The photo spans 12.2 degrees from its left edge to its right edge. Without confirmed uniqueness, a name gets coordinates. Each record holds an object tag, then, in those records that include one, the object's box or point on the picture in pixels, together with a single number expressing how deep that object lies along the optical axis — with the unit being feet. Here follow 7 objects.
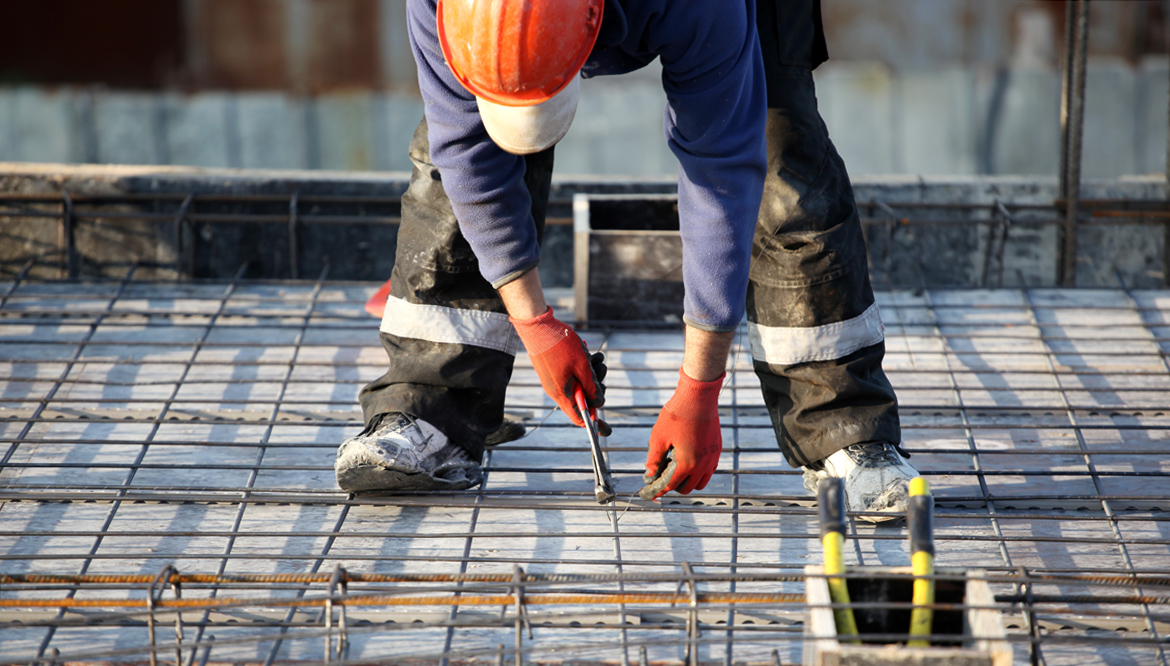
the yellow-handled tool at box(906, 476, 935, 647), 24.09
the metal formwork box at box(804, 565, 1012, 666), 23.87
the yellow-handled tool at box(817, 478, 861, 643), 24.13
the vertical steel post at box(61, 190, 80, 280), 28.89
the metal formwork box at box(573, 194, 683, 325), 27.73
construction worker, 24.95
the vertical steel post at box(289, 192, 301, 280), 28.89
